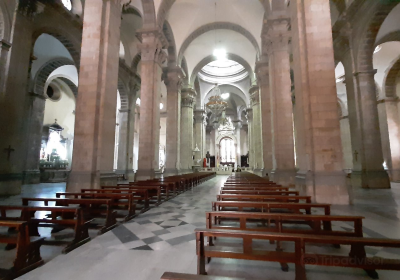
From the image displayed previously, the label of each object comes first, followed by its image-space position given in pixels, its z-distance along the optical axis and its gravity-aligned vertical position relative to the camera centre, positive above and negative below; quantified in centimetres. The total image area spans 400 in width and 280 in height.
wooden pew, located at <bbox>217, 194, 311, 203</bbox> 348 -51
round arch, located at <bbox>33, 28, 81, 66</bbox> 969 +651
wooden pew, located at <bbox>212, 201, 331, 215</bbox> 289 -54
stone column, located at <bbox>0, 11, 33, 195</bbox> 726 +217
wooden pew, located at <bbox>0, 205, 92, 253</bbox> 274 -74
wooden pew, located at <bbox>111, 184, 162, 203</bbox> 532 -54
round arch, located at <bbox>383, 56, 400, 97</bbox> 1519 +640
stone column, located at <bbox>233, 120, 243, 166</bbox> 3579 +563
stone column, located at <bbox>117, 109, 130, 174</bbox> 1595 +206
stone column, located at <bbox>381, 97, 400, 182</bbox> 1395 +241
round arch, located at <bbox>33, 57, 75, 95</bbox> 1291 +620
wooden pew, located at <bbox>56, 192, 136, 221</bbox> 402 -60
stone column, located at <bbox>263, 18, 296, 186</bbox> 894 +283
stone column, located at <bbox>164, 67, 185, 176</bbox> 1488 +334
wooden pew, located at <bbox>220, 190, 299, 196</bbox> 429 -53
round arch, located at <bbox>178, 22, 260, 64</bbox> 1508 +1028
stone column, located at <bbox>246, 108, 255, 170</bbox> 2310 +351
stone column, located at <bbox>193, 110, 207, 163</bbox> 2498 +453
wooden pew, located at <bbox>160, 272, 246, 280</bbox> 114 -61
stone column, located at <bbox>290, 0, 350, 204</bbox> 515 +153
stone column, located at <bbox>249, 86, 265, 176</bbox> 1733 +323
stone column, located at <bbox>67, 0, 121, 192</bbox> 607 +203
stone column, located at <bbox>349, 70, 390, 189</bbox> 959 +140
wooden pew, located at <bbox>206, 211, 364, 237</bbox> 221 -56
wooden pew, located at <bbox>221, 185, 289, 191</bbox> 487 -50
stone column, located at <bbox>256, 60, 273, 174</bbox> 1244 +341
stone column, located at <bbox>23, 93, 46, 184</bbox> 1180 +182
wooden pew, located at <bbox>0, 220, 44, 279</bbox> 198 -86
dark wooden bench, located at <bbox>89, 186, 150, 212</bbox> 467 -57
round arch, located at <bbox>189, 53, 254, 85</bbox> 1875 +982
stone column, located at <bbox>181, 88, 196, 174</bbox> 1820 +390
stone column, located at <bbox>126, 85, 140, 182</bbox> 1636 +340
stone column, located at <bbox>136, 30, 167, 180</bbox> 1023 +319
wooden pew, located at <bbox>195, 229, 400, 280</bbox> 152 -70
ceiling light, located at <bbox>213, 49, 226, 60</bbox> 1886 +1055
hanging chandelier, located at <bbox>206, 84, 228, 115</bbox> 1941 +623
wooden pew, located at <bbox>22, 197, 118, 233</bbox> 342 -75
